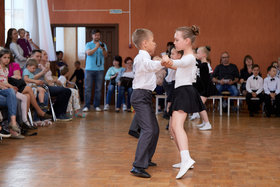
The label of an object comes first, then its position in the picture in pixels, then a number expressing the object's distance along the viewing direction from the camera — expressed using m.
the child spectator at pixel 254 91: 8.02
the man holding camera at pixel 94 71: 8.28
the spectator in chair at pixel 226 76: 8.67
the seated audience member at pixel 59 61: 10.20
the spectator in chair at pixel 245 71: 8.72
